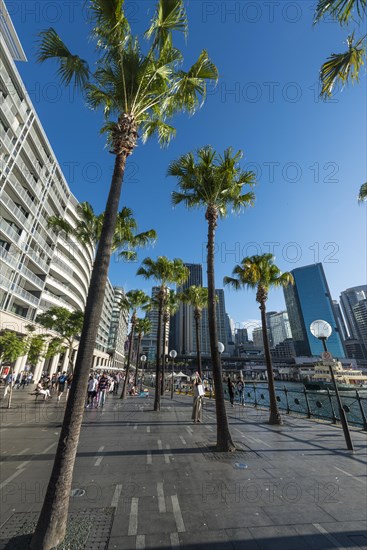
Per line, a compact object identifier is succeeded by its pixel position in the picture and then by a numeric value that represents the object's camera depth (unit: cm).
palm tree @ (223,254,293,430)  1426
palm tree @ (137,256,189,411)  1967
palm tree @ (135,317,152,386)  3929
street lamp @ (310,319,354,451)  780
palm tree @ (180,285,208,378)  2525
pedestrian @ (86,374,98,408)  1451
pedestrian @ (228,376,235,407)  1800
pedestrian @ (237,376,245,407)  1855
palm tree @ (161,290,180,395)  2675
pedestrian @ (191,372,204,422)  1098
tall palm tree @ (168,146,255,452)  890
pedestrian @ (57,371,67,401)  2194
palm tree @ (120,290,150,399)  2752
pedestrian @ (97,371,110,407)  1589
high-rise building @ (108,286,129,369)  9878
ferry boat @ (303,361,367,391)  7538
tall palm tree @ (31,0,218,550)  352
